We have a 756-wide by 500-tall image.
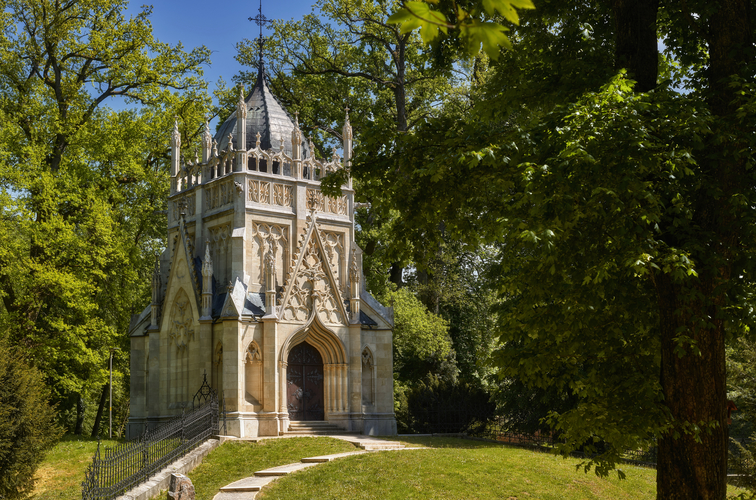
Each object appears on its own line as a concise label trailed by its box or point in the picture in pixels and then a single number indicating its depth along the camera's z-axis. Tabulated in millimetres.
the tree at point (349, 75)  35906
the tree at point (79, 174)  27141
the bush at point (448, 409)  26734
